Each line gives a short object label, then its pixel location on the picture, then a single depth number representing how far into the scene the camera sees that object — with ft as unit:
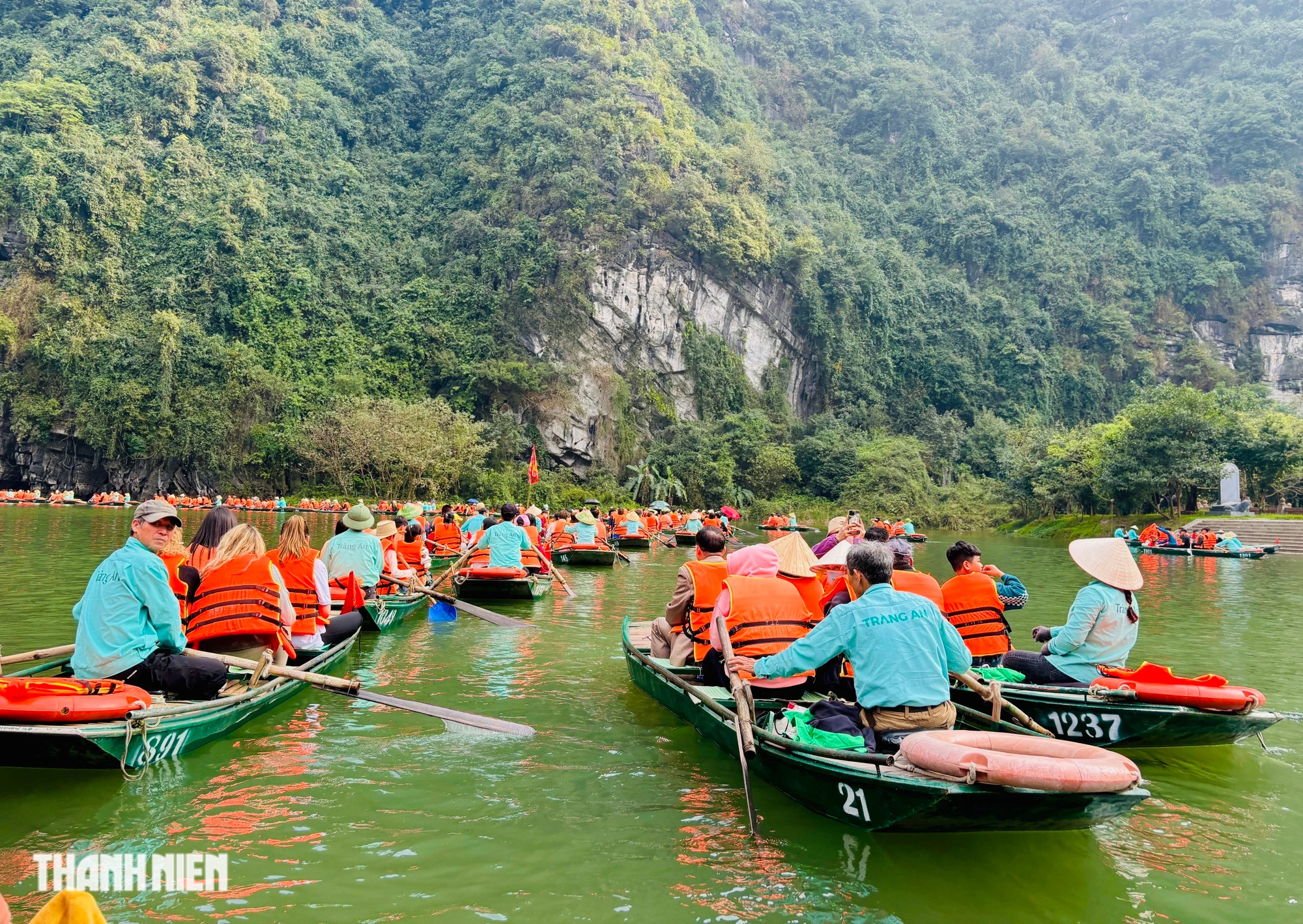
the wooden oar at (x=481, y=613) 32.68
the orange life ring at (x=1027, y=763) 11.03
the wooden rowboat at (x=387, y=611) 30.71
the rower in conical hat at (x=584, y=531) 57.98
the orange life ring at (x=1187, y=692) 16.46
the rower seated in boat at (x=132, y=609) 15.62
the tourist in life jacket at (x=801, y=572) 18.76
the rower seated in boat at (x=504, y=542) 38.78
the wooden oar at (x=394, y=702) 17.95
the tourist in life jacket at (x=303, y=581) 21.75
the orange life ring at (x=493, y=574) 37.81
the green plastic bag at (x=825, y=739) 13.58
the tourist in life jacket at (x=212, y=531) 20.54
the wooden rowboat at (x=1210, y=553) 74.33
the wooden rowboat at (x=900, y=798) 11.37
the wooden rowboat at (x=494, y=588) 38.09
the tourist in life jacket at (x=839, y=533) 28.04
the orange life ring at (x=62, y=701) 13.84
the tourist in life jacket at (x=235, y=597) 18.40
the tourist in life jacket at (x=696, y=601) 19.45
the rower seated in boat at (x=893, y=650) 13.33
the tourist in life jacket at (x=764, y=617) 17.16
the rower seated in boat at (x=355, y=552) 30.01
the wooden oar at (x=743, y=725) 13.79
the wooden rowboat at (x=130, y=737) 13.71
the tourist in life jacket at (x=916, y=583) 19.01
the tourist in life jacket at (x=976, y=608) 20.47
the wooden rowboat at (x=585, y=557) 56.54
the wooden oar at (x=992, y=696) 15.55
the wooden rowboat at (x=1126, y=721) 16.61
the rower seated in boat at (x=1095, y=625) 17.66
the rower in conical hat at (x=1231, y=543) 74.13
